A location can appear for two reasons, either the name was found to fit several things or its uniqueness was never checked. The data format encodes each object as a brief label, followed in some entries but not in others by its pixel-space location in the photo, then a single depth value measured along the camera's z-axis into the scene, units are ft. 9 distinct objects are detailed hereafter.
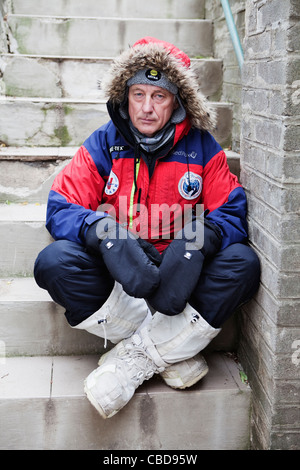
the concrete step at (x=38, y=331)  7.32
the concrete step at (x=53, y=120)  9.54
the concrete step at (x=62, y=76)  10.29
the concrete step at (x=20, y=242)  8.03
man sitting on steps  6.26
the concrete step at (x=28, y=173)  8.93
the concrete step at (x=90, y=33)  10.96
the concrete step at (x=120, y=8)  11.71
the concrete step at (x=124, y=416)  6.55
